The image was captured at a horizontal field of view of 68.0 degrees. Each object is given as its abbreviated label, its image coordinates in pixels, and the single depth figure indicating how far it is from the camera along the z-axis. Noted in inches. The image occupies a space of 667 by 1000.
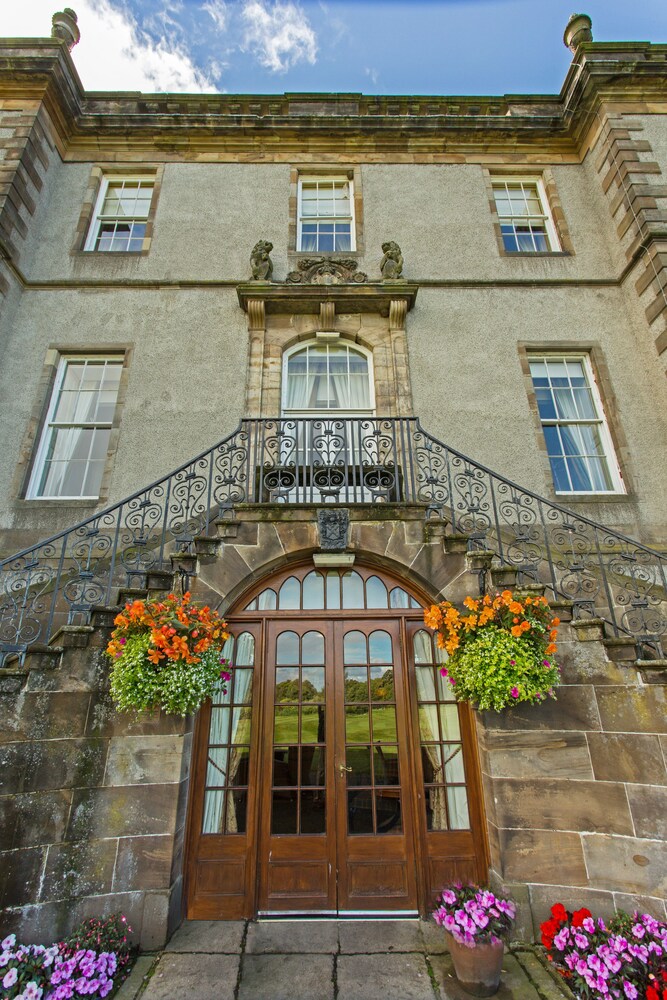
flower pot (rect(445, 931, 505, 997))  139.3
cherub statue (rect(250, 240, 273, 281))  323.3
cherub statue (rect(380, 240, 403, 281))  324.5
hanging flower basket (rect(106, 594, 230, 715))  166.4
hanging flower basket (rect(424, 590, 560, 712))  167.5
